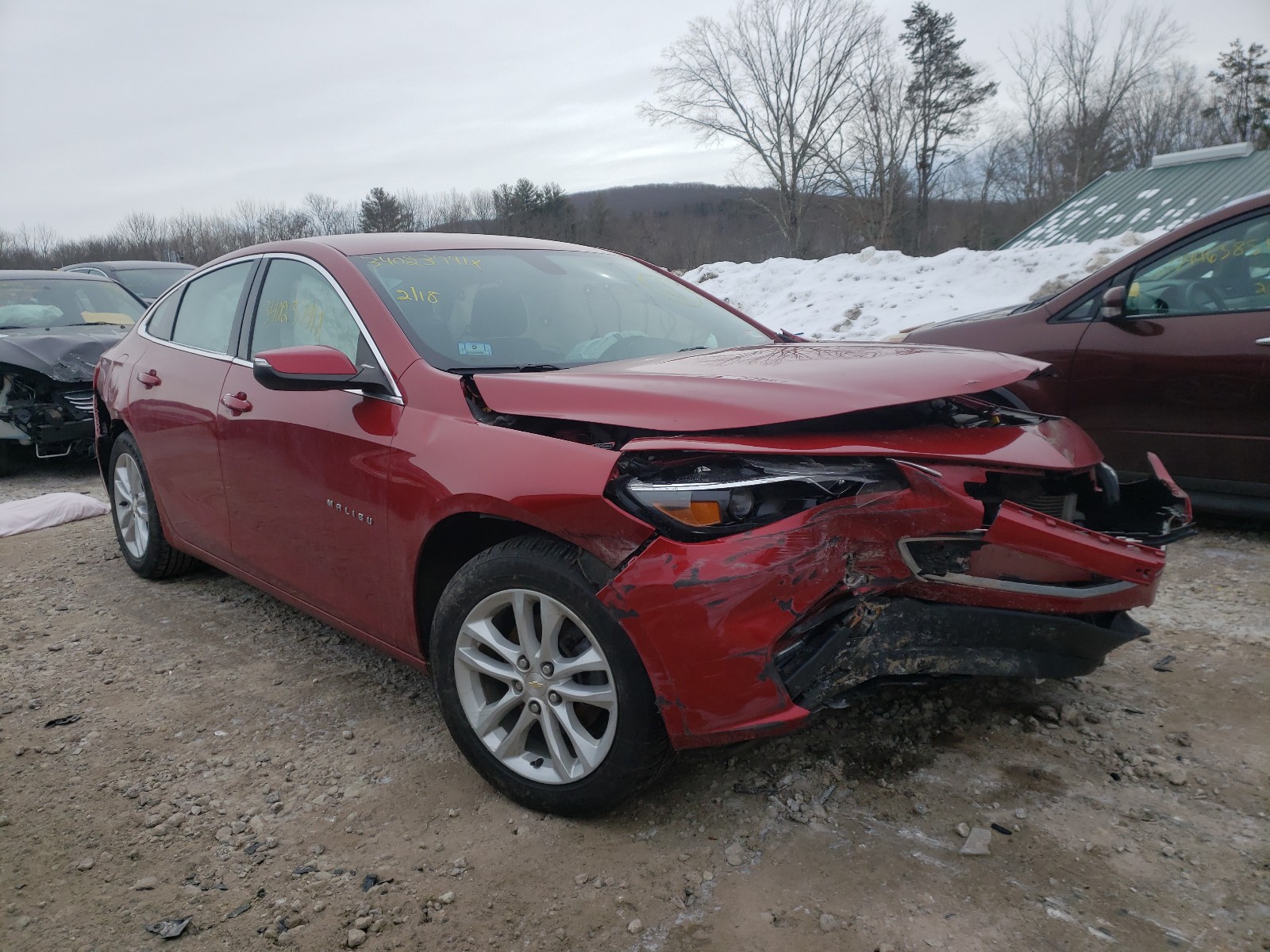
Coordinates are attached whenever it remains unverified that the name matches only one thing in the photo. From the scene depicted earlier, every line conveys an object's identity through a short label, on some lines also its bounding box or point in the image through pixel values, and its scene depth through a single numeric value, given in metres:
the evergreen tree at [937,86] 37.50
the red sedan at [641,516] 1.94
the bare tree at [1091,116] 35.41
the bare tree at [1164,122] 35.84
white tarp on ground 5.62
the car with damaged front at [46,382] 6.88
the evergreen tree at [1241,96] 34.28
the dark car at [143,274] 11.40
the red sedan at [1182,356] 3.97
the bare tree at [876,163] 35.06
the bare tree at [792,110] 35.12
